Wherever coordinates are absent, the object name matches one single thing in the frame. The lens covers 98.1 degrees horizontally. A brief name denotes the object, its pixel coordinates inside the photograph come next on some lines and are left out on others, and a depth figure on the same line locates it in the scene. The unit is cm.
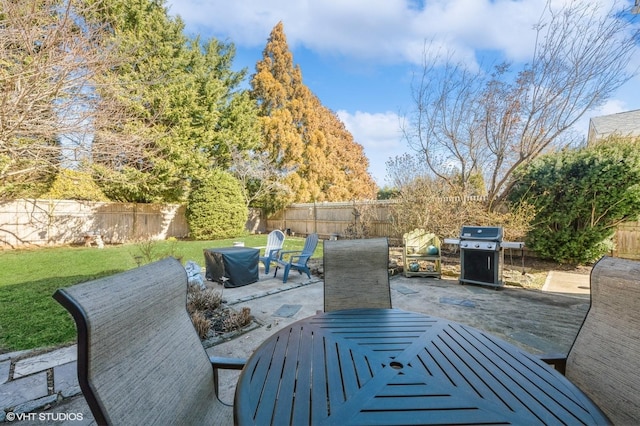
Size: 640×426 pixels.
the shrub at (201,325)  296
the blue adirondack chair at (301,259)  540
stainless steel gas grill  479
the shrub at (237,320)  321
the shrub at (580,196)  559
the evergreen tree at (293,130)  1527
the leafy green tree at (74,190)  1043
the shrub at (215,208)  1165
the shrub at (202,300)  369
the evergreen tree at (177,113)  988
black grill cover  499
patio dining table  91
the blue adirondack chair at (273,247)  611
